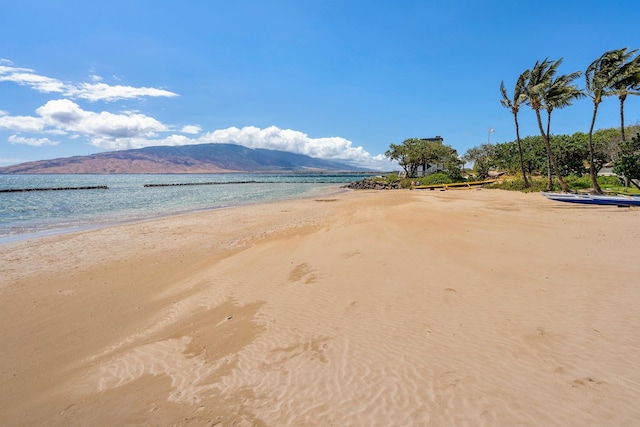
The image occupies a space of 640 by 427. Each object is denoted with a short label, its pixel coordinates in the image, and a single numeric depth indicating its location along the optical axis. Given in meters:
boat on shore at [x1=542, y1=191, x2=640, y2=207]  17.83
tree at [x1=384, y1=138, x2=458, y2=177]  61.44
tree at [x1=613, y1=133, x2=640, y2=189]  20.73
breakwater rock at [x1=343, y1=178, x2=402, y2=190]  56.72
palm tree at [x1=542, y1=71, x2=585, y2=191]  25.73
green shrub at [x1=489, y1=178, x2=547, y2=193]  31.25
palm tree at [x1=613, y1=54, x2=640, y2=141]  21.58
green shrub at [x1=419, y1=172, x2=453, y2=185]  49.69
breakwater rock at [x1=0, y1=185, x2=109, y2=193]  60.56
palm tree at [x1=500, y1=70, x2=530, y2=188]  29.97
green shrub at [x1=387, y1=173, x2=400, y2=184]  61.89
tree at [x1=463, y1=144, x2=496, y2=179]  59.43
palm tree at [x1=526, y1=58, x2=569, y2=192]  27.15
